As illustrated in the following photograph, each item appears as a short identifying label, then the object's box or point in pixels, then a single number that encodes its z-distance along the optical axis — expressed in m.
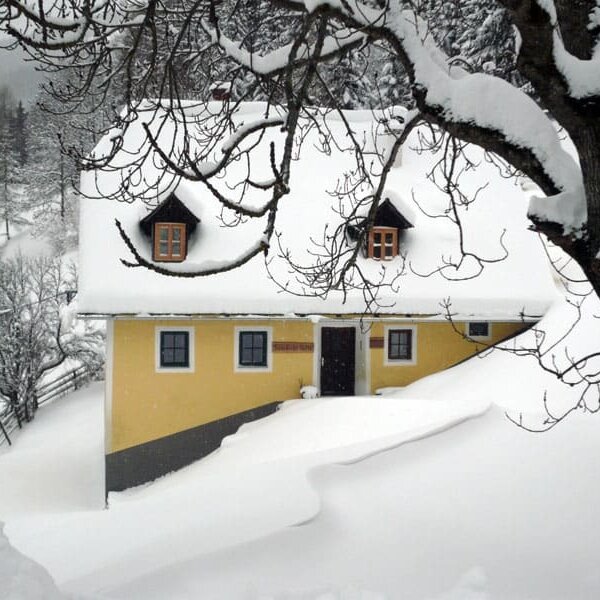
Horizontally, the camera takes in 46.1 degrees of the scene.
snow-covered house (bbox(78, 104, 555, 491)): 13.83
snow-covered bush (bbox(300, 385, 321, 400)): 14.60
